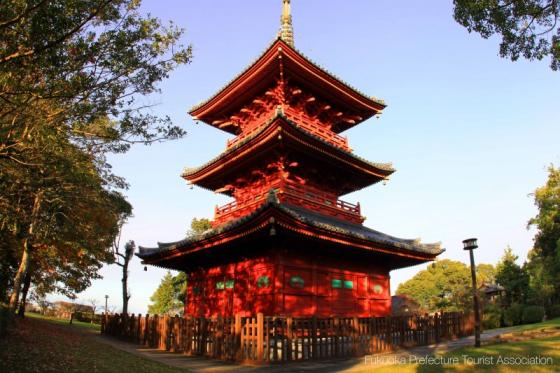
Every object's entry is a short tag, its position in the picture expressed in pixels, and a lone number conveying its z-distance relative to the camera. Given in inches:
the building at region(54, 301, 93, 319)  1888.5
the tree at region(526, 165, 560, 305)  1583.4
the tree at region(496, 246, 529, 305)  1702.9
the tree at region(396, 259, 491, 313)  2667.3
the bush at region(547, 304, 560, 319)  1450.5
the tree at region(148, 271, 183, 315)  2522.1
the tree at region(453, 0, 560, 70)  402.9
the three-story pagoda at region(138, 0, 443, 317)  638.5
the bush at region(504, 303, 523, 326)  1262.3
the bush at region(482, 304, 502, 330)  1194.6
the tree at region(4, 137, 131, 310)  427.8
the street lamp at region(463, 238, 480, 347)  569.9
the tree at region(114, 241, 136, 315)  1354.6
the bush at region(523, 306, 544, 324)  1245.9
